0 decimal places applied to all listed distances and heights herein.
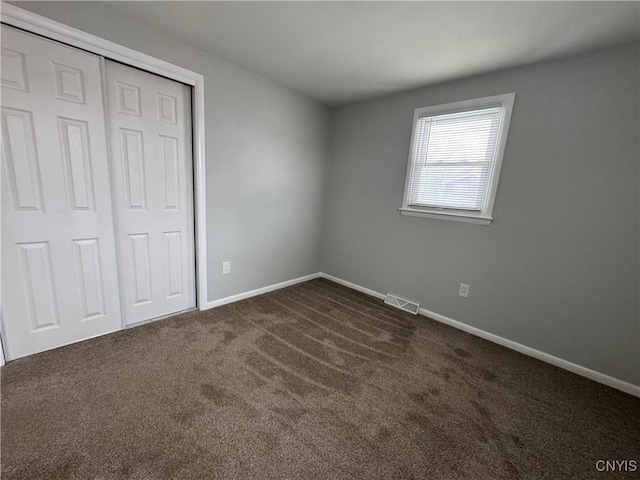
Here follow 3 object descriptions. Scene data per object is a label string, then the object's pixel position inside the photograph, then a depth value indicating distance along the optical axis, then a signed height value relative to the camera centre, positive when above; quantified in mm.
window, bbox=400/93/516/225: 2168 +463
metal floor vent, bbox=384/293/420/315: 2747 -1113
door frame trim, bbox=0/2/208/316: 1448 +879
